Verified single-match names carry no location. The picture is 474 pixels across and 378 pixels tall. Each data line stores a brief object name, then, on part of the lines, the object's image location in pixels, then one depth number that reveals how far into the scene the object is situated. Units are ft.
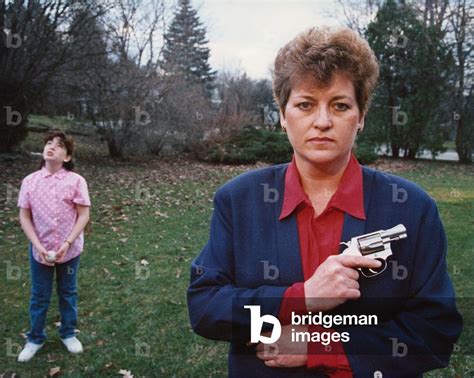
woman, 5.01
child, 14.06
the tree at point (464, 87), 75.25
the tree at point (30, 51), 47.50
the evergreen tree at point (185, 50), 66.95
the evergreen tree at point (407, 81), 77.15
